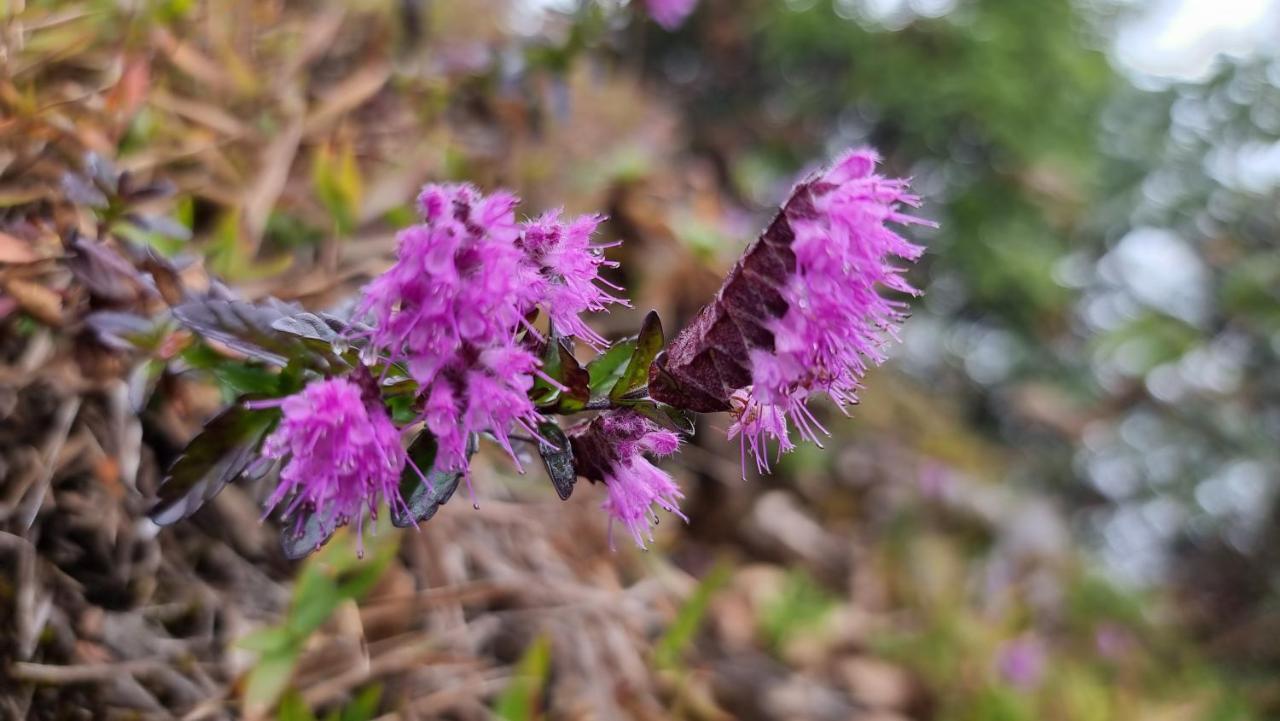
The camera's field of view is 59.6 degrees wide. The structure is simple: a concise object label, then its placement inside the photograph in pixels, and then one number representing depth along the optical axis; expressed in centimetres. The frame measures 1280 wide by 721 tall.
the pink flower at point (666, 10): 27
